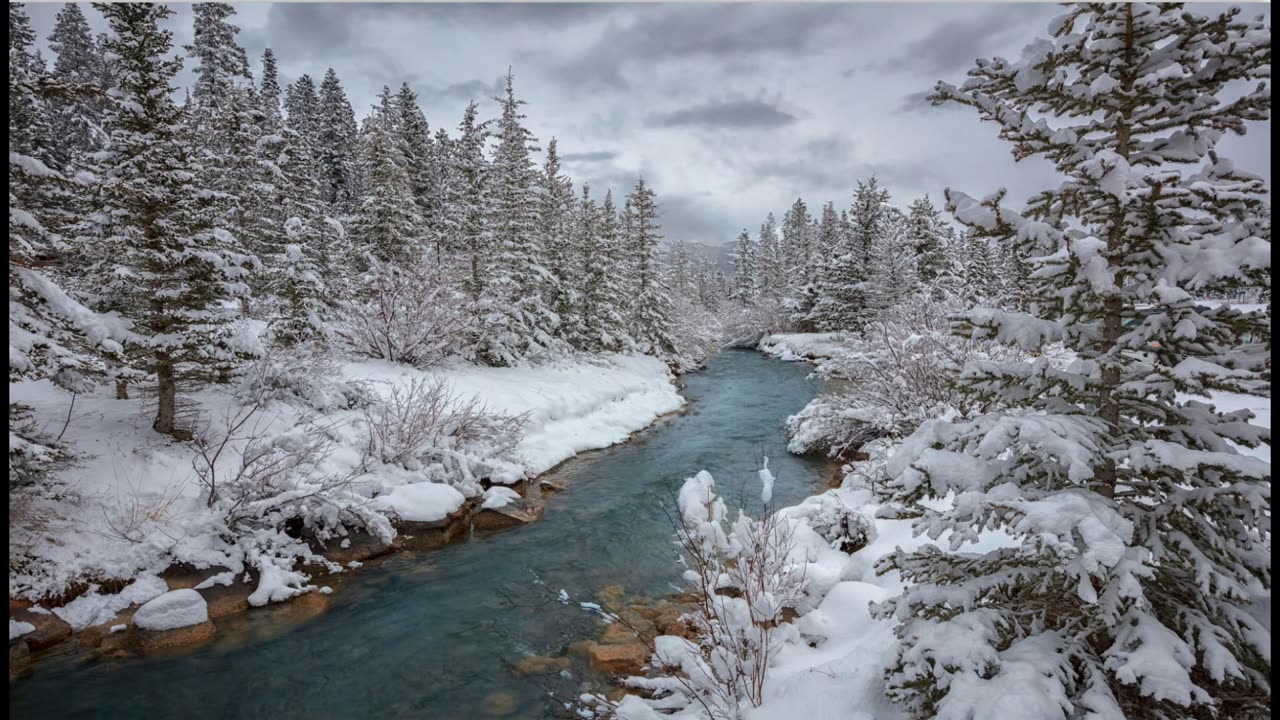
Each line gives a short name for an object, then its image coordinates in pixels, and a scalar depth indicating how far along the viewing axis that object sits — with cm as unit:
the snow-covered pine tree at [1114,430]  318
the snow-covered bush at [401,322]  1917
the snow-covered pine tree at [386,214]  2650
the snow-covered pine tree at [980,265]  3806
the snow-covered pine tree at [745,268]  7019
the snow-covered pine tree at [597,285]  2941
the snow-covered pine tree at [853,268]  4244
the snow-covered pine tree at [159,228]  964
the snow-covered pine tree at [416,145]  3547
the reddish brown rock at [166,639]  704
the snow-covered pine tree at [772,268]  6172
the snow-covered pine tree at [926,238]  3966
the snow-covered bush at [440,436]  1203
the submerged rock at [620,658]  689
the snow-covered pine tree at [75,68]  3312
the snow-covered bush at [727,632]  507
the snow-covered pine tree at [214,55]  2994
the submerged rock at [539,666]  696
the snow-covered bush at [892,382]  1235
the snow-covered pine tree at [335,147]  3581
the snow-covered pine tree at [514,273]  2327
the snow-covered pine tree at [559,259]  2764
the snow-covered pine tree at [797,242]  5688
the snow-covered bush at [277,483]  905
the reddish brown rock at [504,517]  1123
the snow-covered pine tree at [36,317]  631
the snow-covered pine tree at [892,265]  3282
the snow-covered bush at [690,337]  3778
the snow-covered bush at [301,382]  1218
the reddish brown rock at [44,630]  680
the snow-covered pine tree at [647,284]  3462
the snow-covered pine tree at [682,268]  6669
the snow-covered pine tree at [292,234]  1862
